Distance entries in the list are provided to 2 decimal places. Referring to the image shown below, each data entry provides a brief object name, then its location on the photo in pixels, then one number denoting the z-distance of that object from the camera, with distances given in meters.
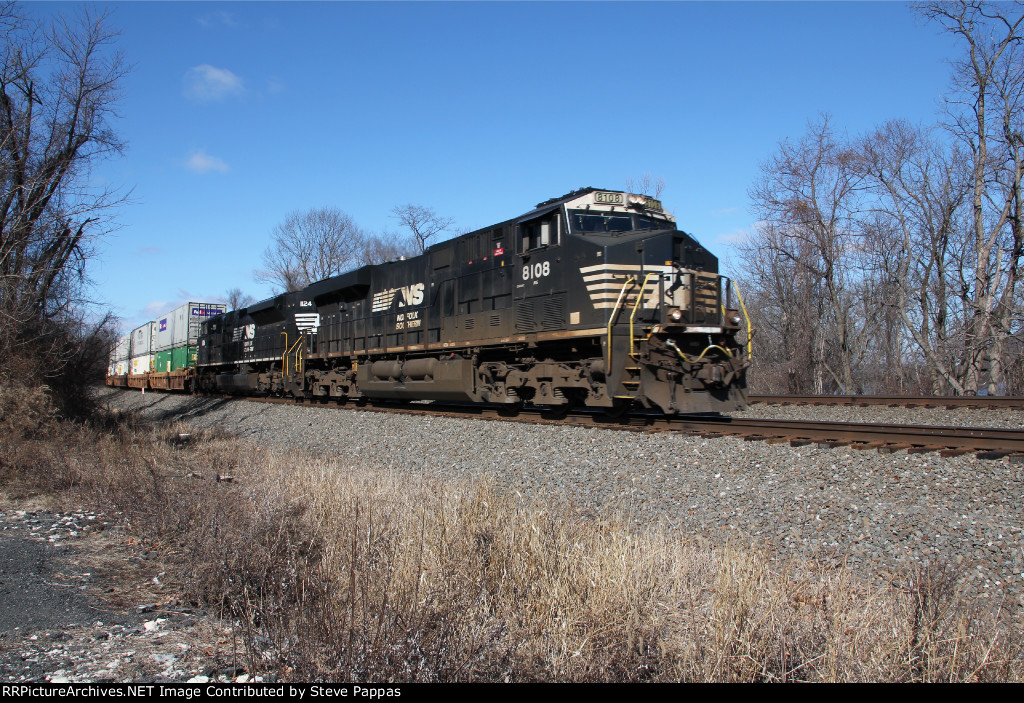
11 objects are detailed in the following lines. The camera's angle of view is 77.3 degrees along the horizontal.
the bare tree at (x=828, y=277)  23.83
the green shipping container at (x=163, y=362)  35.80
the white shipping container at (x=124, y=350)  44.84
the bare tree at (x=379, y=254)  53.38
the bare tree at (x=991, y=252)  18.61
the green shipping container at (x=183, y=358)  31.89
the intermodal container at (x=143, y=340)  40.86
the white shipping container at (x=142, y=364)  40.58
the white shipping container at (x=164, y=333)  36.16
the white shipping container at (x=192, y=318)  32.56
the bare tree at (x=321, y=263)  49.84
